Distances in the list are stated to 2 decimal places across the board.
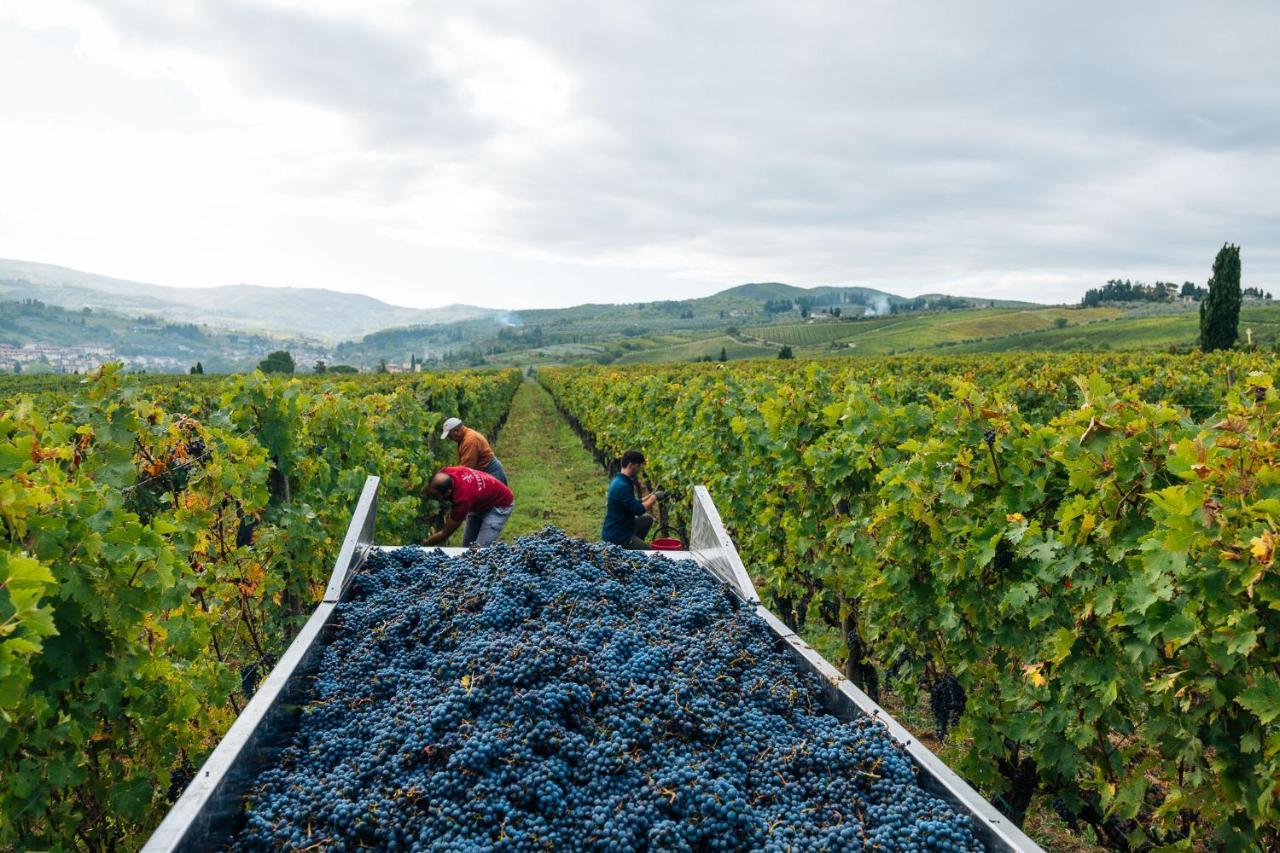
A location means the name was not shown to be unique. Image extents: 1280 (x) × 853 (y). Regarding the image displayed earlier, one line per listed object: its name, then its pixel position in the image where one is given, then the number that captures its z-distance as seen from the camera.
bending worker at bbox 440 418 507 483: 9.08
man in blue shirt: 7.12
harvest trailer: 2.01
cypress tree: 51.78
